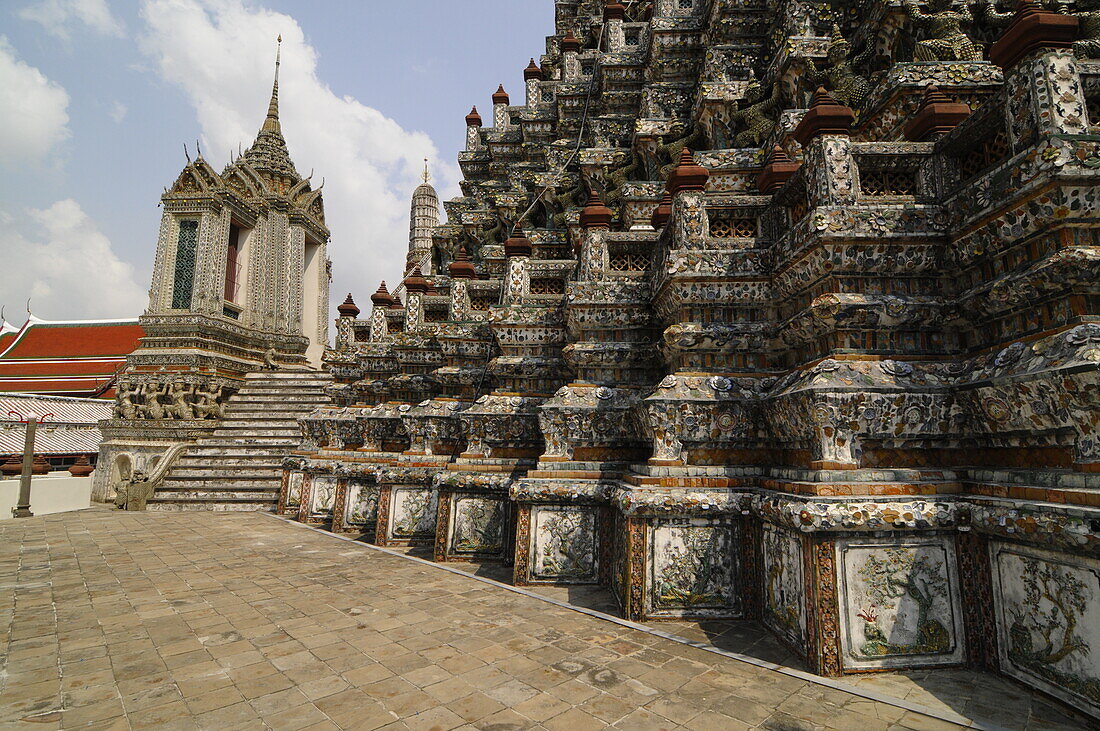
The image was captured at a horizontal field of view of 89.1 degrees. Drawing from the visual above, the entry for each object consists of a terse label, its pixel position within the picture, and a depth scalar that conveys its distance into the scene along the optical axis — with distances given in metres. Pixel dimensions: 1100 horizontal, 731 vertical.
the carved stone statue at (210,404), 18.98
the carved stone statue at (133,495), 15.40
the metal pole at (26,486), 14.01
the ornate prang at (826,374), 3.79
